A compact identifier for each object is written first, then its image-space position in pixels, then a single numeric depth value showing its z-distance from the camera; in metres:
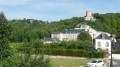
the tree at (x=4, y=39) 10.18
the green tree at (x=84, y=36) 62.92
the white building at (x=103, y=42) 60.30
